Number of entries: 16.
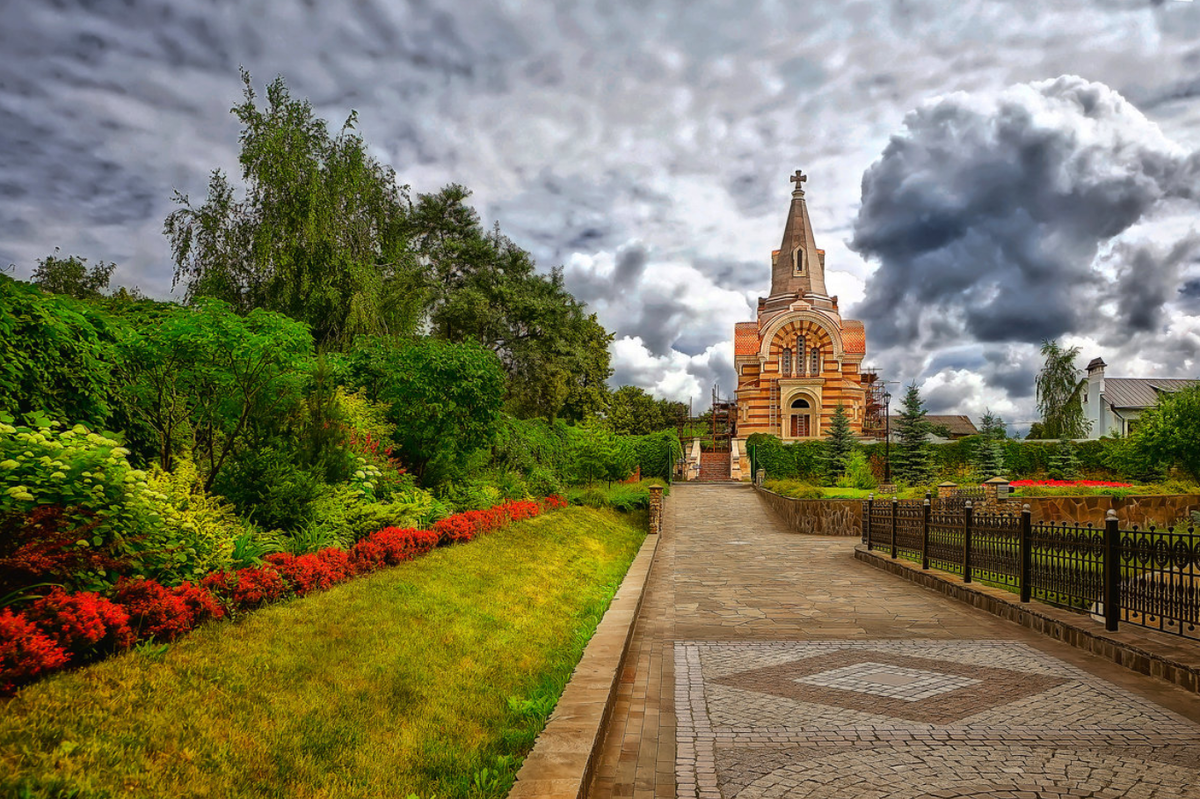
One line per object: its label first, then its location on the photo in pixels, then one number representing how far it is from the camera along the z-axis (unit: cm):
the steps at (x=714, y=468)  4194
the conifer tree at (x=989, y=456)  3200
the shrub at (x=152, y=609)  414
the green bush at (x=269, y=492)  757
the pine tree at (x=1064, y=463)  3241
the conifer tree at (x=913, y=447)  3366
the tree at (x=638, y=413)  5922
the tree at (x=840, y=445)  3372
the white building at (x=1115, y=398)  4638
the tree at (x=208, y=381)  830
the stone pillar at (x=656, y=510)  1932
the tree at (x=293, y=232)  1881
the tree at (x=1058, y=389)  4434
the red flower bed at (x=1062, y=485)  2442
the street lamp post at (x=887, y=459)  3371
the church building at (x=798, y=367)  4762
